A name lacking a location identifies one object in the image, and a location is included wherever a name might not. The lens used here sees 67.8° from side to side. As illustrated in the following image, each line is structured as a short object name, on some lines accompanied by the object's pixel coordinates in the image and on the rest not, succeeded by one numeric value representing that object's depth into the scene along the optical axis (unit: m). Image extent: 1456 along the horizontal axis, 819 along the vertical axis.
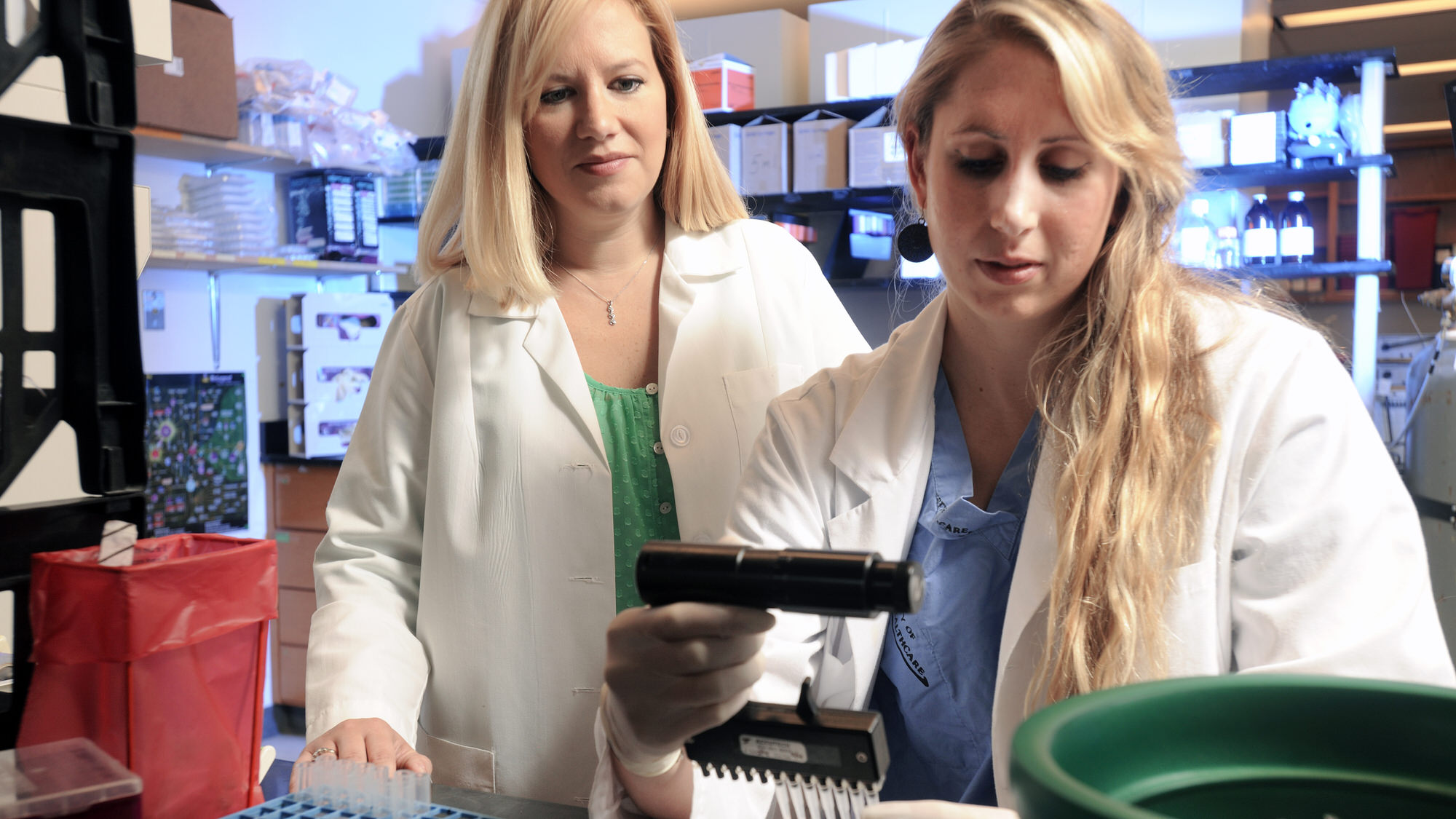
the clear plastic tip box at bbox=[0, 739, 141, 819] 0.86
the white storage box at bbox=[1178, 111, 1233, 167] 3.90
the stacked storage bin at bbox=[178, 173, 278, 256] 4.13
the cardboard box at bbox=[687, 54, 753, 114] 4.93
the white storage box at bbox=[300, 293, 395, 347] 4.45
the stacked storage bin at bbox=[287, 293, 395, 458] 4.45
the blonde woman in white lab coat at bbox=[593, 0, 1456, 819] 1.03
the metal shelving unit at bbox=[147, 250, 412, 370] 3.93
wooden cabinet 4.24
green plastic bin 0.42
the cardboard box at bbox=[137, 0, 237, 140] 3.64
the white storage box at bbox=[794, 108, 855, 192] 4.56
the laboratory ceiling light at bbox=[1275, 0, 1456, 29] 6.71
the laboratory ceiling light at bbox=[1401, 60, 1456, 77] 7.98
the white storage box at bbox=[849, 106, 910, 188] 4.37
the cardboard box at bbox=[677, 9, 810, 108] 5.28
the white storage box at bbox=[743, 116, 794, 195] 4.67
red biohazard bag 0.93
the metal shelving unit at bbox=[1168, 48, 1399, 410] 3.69
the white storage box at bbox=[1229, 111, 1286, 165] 3.83
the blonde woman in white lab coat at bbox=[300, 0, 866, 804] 1.50
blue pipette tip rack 0.91
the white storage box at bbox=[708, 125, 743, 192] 4.75
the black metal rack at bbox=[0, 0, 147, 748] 0.92
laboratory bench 0.98
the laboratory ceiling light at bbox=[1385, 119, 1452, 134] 9.72
